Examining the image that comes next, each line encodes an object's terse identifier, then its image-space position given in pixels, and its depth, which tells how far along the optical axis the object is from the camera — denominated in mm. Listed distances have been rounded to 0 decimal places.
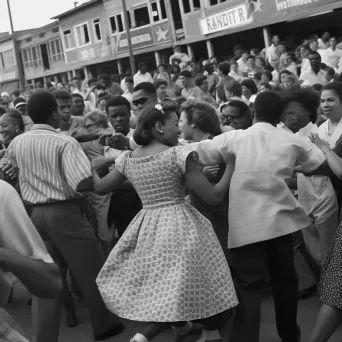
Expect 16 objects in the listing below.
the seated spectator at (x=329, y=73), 12078
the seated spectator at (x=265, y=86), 10547
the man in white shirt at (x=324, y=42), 18256
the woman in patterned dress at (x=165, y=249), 4039
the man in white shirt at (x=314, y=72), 12509
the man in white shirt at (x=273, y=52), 18891
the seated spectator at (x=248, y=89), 10188
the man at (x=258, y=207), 4312
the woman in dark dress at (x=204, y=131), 5152
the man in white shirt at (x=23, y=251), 2291
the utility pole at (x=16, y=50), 31812
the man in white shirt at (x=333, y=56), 15422
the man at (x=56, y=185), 4934
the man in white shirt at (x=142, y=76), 18350
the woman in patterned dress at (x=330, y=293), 3818
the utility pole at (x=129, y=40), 23234
